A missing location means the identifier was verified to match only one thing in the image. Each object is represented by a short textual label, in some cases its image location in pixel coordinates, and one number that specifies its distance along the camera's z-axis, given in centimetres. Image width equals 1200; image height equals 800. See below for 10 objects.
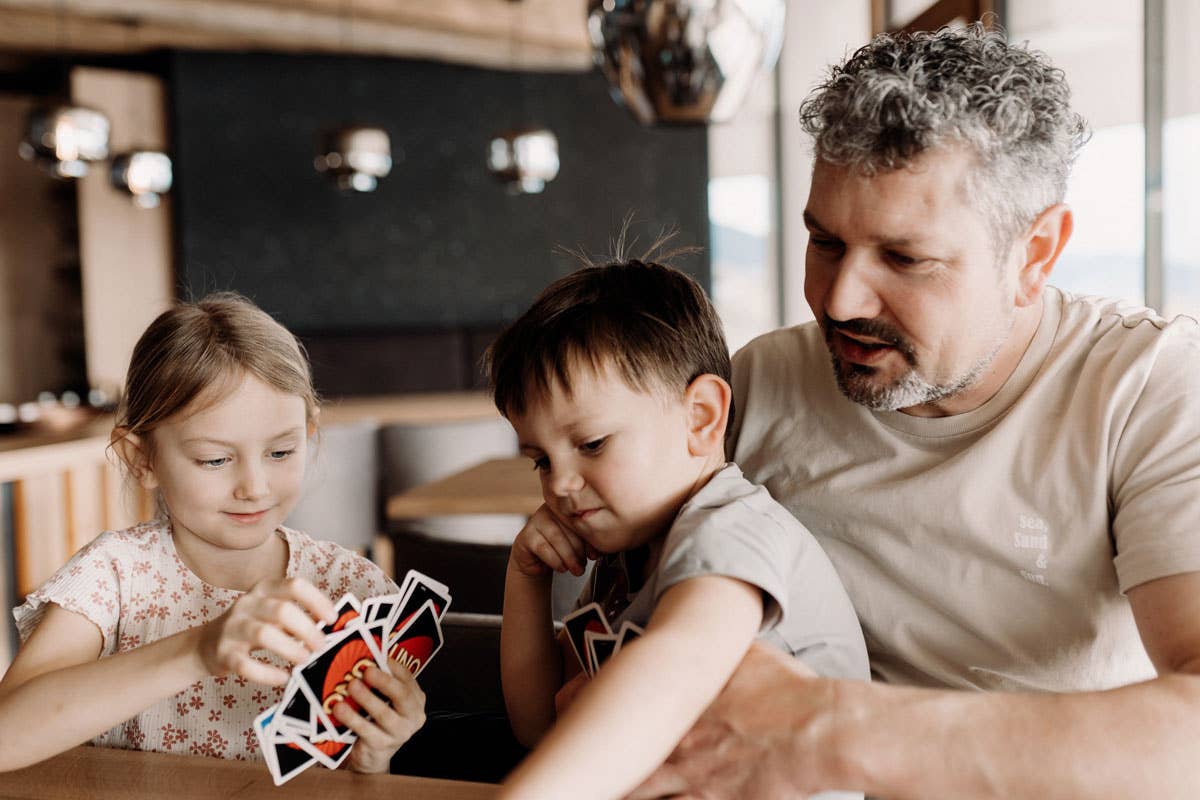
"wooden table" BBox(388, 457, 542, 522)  292
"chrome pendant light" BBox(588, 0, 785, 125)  201
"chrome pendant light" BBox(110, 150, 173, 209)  545
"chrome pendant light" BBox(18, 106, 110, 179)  407
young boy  108
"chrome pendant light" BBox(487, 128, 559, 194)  501
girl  139
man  131
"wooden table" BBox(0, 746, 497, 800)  109
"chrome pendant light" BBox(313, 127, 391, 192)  482
